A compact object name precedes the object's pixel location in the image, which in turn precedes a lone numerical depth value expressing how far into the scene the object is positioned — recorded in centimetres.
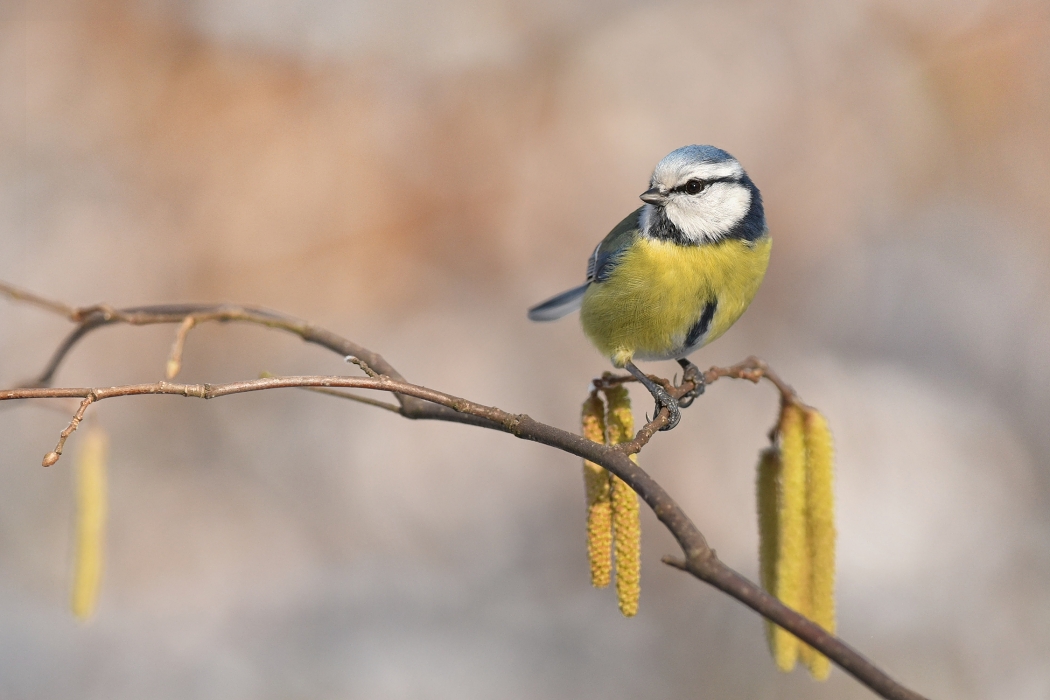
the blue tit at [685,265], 364
